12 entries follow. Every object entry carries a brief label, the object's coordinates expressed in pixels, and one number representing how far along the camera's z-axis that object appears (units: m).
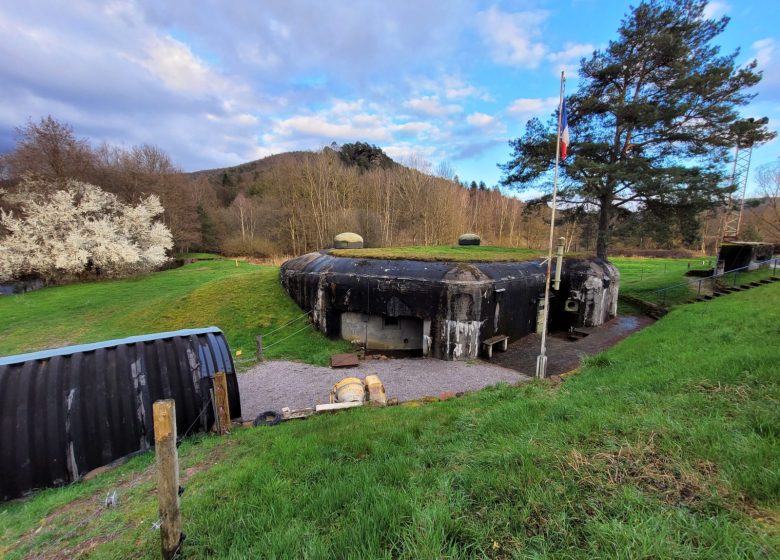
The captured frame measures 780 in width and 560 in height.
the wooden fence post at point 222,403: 5.97
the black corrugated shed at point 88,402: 4.73
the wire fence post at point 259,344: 11.54
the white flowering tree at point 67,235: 24.67
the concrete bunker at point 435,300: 11.45
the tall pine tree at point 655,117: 15.02
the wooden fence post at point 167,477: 2.44
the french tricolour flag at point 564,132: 8.86
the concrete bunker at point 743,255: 18.42
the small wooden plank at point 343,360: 10.90
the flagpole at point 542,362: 9.02
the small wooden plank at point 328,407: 6.56
